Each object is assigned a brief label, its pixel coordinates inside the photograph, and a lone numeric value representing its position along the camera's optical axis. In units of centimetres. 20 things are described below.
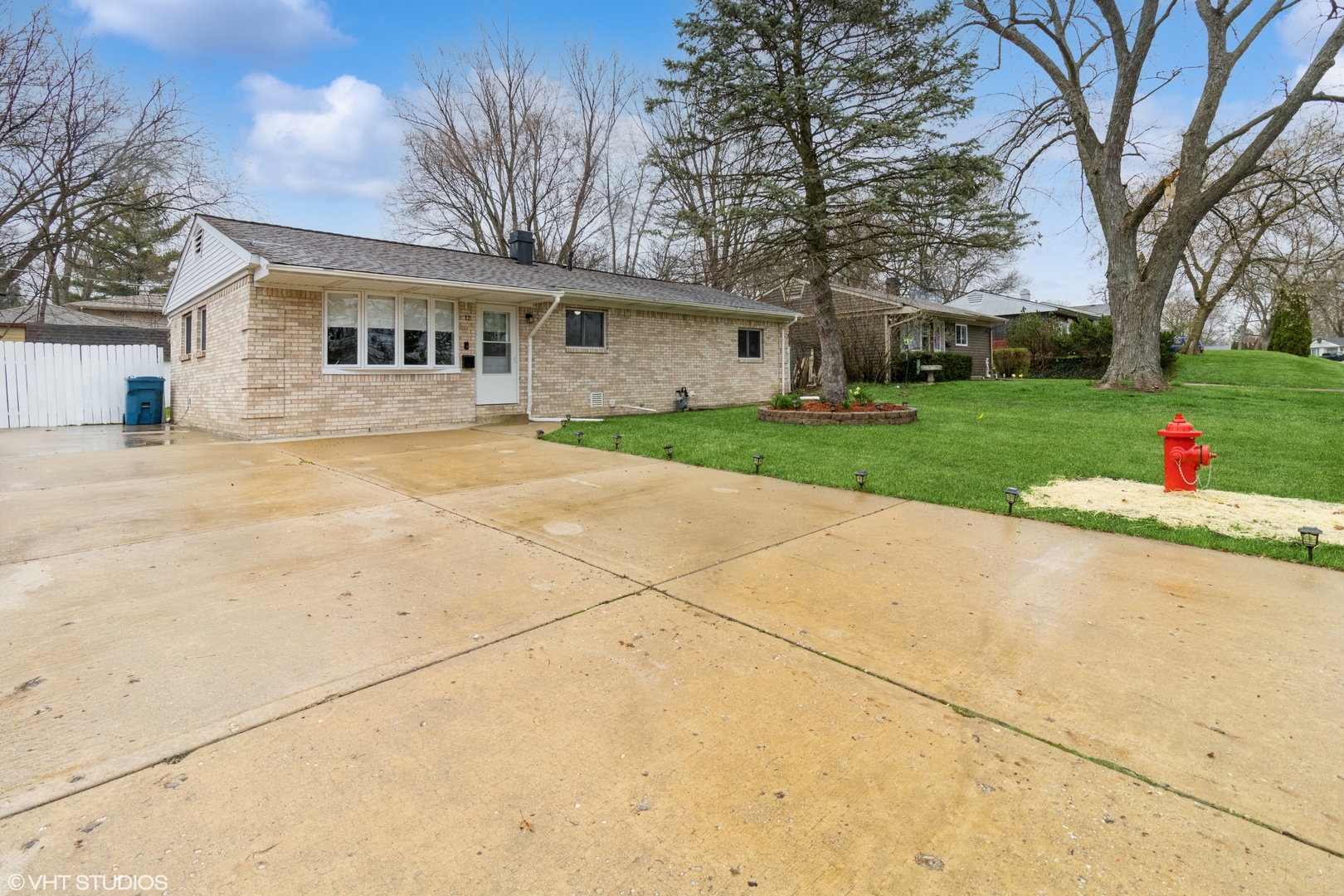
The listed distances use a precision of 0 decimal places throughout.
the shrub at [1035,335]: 2188
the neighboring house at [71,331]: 1867
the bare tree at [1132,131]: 1383
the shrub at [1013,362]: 2269
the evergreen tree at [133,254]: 1928
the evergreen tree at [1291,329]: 3105
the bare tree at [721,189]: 1066
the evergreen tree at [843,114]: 1012
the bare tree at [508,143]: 2328
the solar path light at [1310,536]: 363
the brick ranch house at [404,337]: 934
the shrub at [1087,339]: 1975
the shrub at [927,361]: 2170
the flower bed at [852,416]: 1014
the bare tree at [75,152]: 1576
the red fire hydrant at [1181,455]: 532
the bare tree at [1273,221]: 1614
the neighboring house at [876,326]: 2172
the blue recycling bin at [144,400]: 1241
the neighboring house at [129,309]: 2659
